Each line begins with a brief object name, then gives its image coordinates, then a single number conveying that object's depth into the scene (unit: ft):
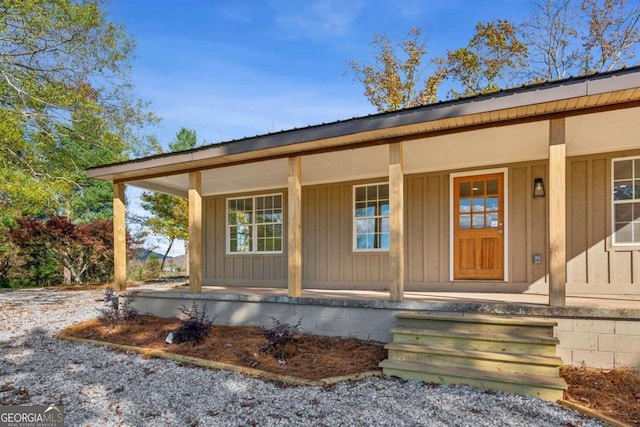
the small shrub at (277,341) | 13.54
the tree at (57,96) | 27.32
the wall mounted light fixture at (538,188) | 18.07
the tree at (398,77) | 47.42
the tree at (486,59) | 44.88
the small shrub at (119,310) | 18.78
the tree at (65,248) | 39.14
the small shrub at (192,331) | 15.52
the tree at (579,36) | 41.16
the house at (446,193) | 12.15
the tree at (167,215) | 54.54
